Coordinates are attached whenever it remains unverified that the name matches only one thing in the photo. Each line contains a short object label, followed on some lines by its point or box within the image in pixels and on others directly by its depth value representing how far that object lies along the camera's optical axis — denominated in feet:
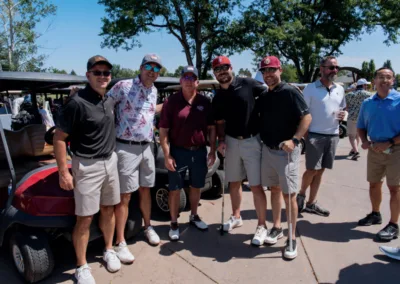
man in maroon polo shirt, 11.03
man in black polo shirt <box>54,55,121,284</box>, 8.27
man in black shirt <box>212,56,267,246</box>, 10.70
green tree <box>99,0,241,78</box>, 60.23
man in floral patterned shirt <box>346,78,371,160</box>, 24.39
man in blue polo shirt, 10.78
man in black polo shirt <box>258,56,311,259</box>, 9.80
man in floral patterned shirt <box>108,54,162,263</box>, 10.18
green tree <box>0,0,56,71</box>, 58.75
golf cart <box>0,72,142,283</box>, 8.71
